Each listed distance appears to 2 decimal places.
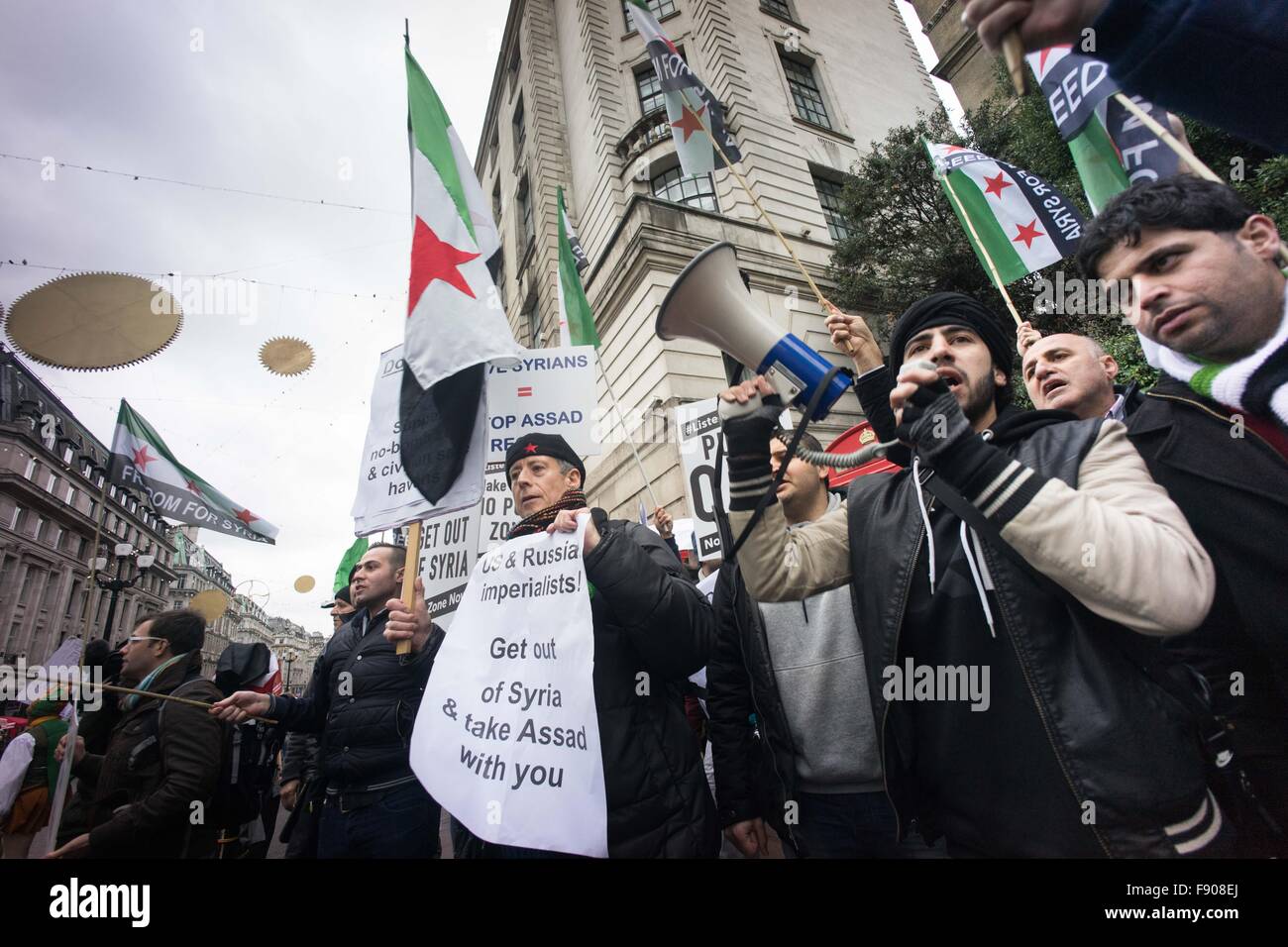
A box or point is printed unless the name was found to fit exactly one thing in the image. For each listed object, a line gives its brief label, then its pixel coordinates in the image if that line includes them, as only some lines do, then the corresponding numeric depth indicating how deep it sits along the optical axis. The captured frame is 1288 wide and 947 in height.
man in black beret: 1.74
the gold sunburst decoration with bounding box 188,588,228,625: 7.24
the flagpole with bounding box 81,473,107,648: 3.73
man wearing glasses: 2.56
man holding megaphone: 1.03
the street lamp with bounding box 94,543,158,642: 9.45
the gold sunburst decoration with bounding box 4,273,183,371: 3.83
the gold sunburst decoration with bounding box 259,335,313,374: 6.59
